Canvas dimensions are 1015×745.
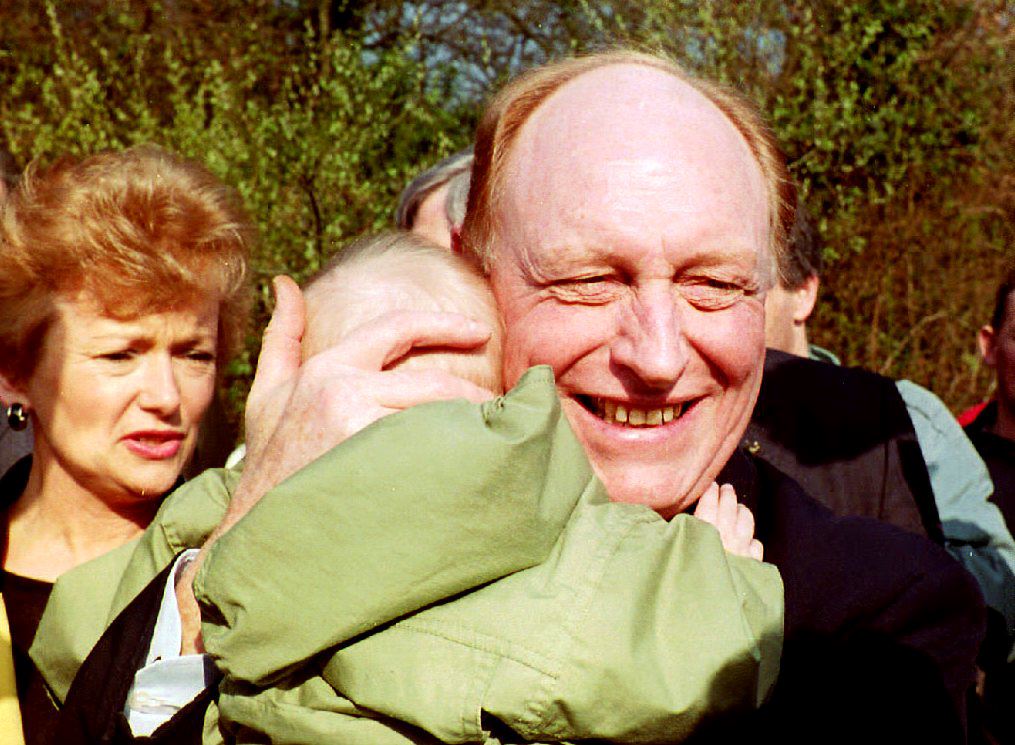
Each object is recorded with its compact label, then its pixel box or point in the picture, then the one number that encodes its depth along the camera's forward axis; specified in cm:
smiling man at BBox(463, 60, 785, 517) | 170
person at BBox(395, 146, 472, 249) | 368
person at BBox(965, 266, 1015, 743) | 334
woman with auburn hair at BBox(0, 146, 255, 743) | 279
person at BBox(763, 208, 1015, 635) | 285
